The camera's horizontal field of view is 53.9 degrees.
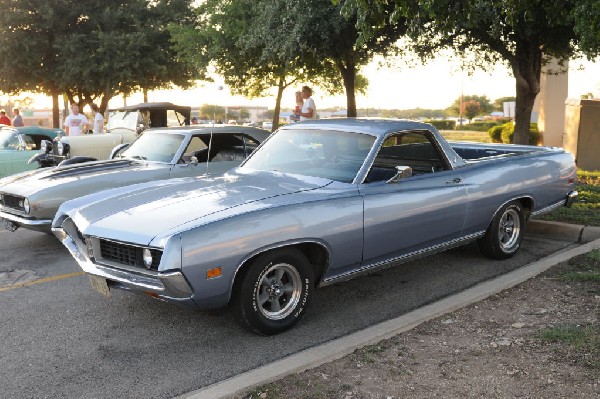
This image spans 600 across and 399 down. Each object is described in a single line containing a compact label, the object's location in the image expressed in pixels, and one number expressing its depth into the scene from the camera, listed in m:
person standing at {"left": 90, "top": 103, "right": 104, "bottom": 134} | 15.35
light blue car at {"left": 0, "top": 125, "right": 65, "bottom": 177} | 10.83
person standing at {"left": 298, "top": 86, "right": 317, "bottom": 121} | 11.20
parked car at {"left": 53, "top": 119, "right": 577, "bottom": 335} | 3.86
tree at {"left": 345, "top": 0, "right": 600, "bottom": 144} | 7.00
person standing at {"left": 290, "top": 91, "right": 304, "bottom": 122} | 11.57
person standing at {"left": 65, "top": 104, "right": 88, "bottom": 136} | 13.73
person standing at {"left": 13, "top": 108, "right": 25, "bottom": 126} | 18.84
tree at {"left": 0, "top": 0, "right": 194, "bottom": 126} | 27.09
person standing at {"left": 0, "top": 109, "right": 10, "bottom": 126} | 17.45
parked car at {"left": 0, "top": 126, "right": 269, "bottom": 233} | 6.57
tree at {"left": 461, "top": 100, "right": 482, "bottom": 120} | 98.19
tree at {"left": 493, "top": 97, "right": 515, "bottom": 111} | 116.94
